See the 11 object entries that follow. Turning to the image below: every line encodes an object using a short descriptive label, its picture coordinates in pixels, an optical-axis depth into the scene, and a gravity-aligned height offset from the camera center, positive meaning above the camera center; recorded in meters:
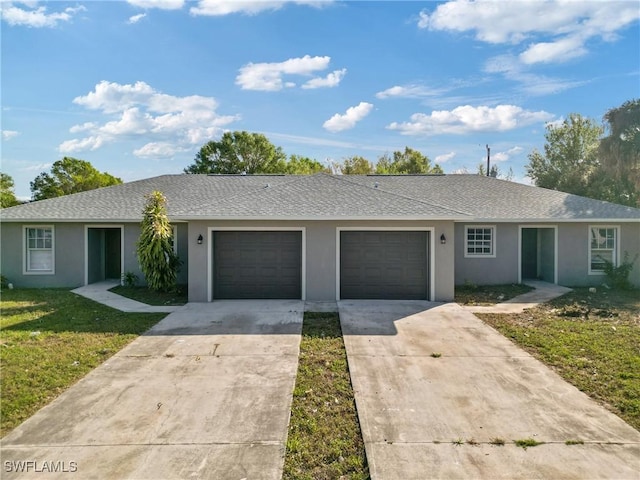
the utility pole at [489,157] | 35.40 +7.32
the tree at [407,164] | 38.34 +7.33
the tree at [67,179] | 29.50 +4.29
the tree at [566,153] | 28.89 +6.60
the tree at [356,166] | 40.12 +7.42
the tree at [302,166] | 38.69 +7.45
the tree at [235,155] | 34.75 +7.32
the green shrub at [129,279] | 12.59 -1.55
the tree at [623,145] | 19.12 +4.69
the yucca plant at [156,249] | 11.34 -0.49
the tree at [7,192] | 25.89 +2.97
